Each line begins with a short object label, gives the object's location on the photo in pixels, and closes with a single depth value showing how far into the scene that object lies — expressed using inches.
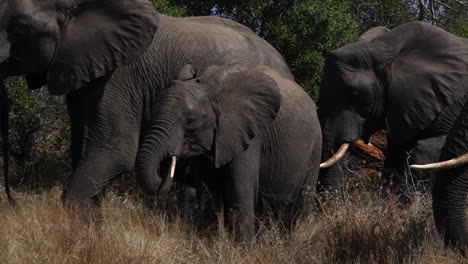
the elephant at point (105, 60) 561.9
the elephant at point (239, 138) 469.1
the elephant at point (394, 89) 708.0
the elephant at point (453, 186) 390.3
